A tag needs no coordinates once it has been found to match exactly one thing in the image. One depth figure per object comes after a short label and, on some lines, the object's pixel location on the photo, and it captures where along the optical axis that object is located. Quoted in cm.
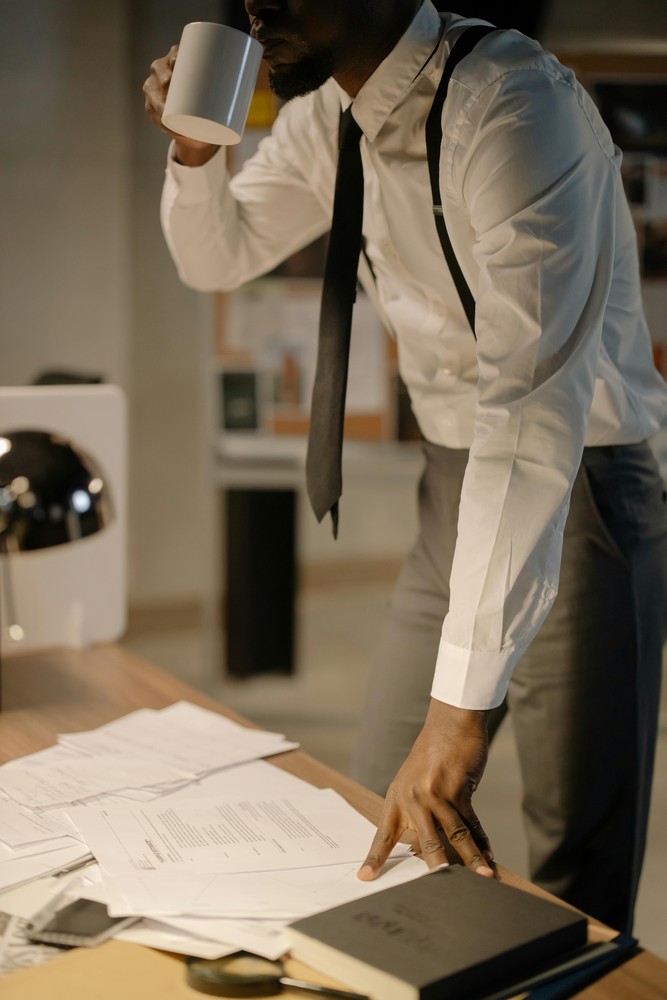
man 100
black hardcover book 71
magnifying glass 75
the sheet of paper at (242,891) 84
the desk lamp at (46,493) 130
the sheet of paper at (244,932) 79
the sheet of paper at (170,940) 79
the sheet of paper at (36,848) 95
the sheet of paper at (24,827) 97
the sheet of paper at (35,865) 90
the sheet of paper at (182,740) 116
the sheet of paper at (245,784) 107
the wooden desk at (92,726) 76
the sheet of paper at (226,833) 92
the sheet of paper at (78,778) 106
